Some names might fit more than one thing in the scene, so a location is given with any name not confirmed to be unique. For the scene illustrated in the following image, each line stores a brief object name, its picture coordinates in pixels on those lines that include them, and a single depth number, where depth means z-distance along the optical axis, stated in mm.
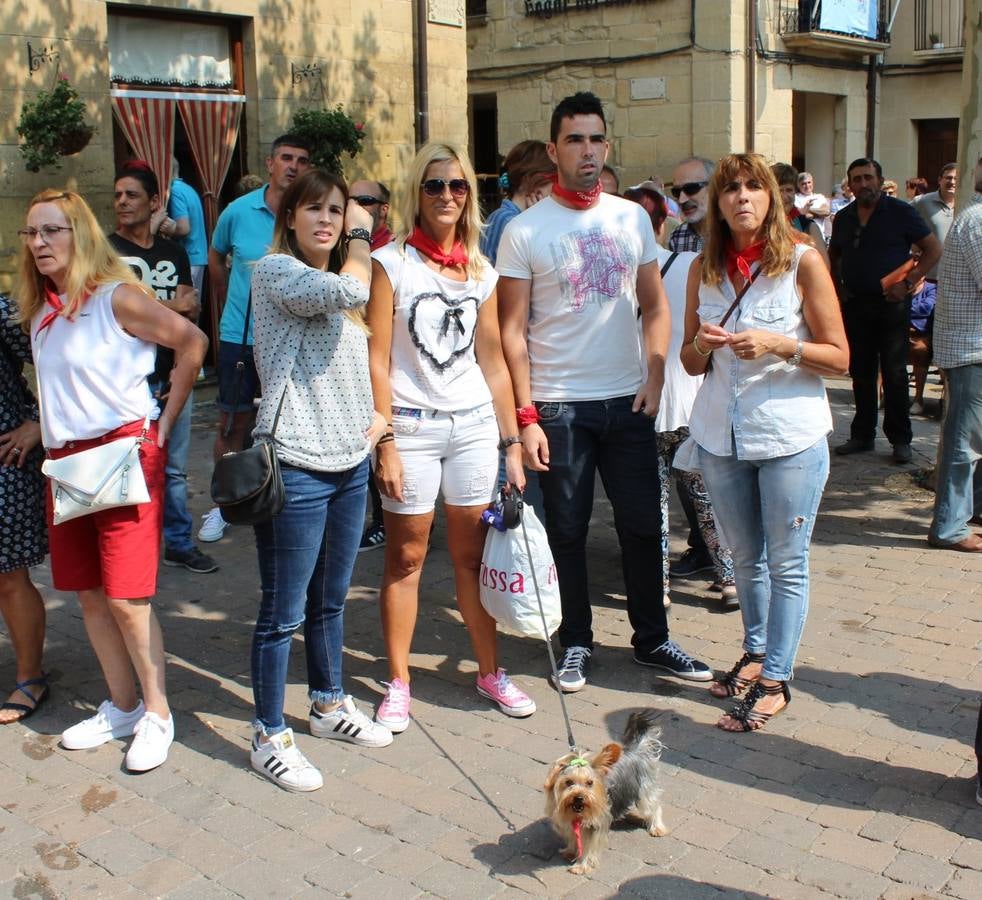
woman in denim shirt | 4133
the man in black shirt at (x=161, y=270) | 5703
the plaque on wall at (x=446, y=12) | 12359
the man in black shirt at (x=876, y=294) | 8422
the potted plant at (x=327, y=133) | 10969
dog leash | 4096
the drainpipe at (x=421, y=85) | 12023
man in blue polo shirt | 6281
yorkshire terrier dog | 3312
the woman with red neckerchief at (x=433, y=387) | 4211
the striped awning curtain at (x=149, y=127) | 10406
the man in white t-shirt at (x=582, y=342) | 4500
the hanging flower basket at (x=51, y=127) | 9375
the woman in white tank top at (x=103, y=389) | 4023
